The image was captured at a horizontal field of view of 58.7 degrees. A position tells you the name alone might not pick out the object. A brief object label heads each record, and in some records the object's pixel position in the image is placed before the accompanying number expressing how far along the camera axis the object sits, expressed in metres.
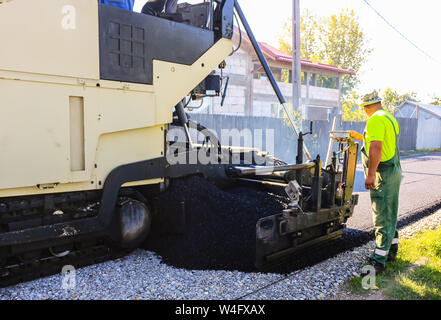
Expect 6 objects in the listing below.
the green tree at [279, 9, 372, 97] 38.44
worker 4.10
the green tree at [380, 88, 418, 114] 34.34
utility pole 11.66
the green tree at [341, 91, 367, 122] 20.94
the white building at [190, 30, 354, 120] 21.45
